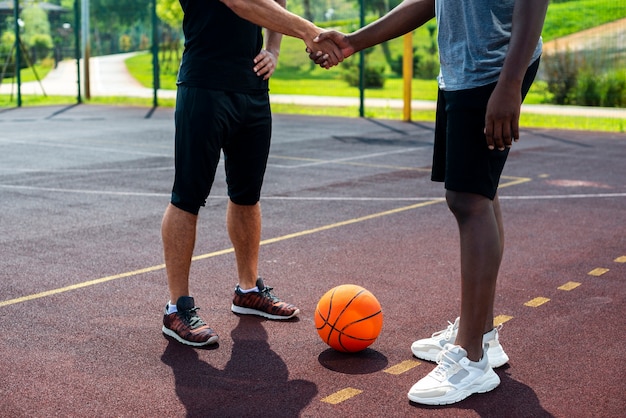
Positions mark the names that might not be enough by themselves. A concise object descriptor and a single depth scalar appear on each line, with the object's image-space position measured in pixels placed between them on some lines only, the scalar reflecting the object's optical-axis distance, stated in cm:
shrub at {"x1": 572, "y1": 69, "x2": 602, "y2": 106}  2197
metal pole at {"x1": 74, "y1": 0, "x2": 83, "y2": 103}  2444
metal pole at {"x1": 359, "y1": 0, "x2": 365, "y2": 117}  2062
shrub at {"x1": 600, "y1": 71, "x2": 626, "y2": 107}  2170
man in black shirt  454
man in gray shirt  364
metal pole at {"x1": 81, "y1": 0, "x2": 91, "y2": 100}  2420
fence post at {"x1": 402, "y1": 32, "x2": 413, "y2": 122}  1914
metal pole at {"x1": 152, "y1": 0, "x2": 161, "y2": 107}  2364
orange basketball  433
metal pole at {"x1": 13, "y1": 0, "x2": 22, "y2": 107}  2411
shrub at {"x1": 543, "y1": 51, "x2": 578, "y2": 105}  2272
